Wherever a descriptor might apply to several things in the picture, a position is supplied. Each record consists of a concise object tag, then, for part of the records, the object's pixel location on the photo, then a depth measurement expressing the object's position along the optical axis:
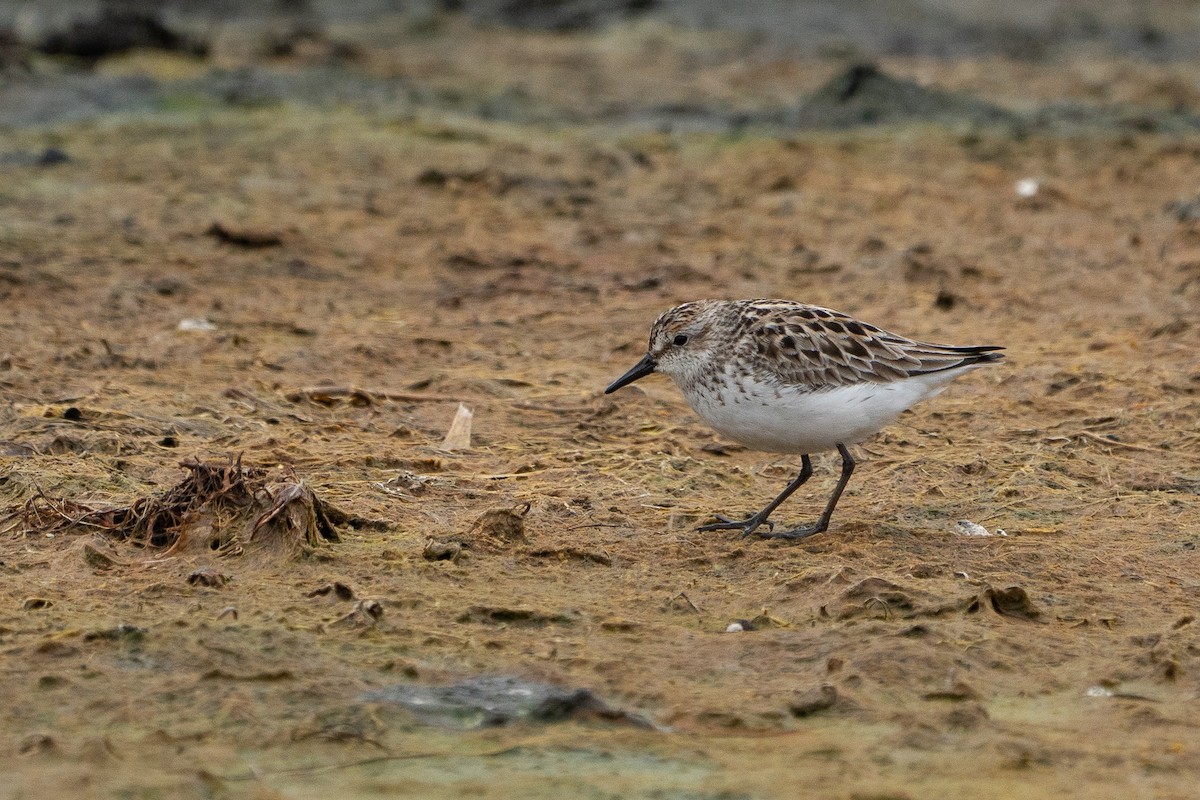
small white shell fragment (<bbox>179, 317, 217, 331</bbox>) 19.67
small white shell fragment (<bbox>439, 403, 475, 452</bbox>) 16.13
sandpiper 13.48
